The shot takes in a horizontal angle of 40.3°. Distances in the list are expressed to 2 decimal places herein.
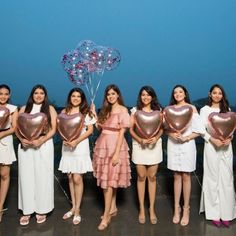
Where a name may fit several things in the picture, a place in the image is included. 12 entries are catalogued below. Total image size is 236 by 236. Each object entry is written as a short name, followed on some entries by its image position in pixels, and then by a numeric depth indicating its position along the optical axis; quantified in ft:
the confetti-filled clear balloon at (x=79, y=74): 13.41
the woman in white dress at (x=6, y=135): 9.62
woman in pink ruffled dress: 9.35
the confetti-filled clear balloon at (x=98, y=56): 13.35
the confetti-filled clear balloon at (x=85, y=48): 13.34
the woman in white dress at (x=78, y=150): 9.57
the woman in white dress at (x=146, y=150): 9.53
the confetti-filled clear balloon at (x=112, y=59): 13.46
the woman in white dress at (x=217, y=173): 9.57
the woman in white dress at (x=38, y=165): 9.57
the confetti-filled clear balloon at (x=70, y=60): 13.29
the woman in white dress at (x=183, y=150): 9.41
